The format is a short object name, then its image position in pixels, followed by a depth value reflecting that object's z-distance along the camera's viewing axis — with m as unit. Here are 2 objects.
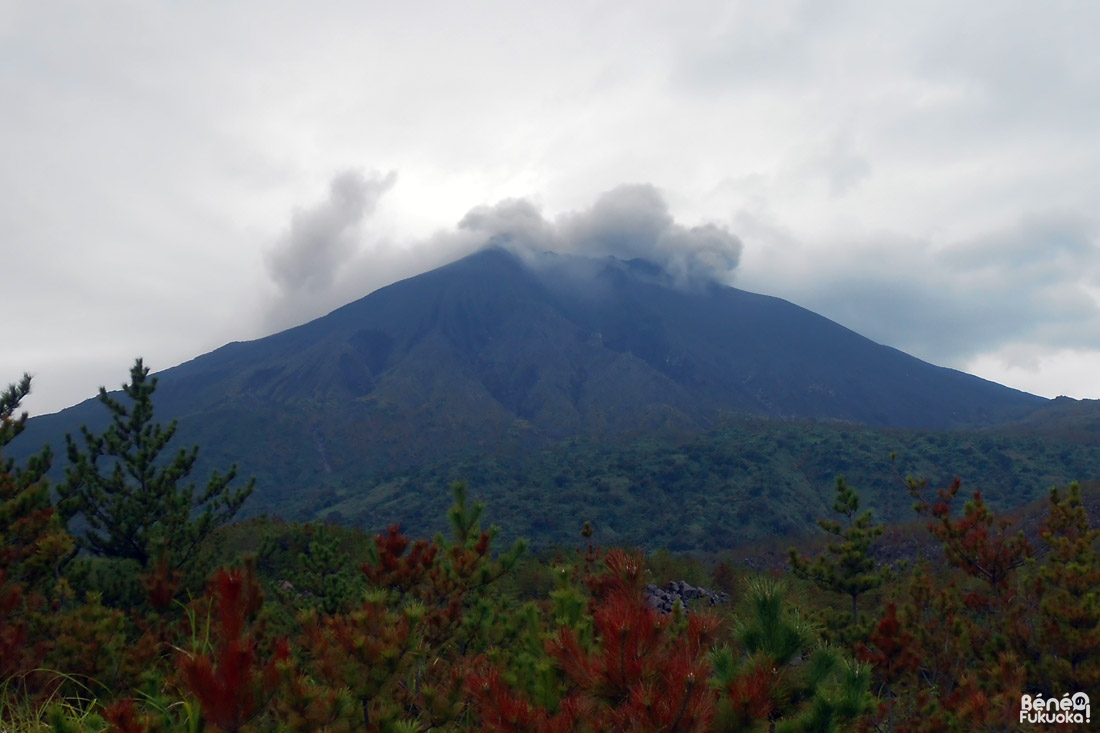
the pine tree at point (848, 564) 15.55
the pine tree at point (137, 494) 15.95
